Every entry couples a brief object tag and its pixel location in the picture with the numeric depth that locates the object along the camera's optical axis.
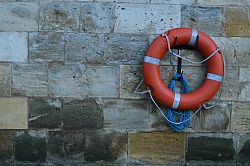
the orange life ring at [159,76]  3.69
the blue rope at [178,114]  3.83
